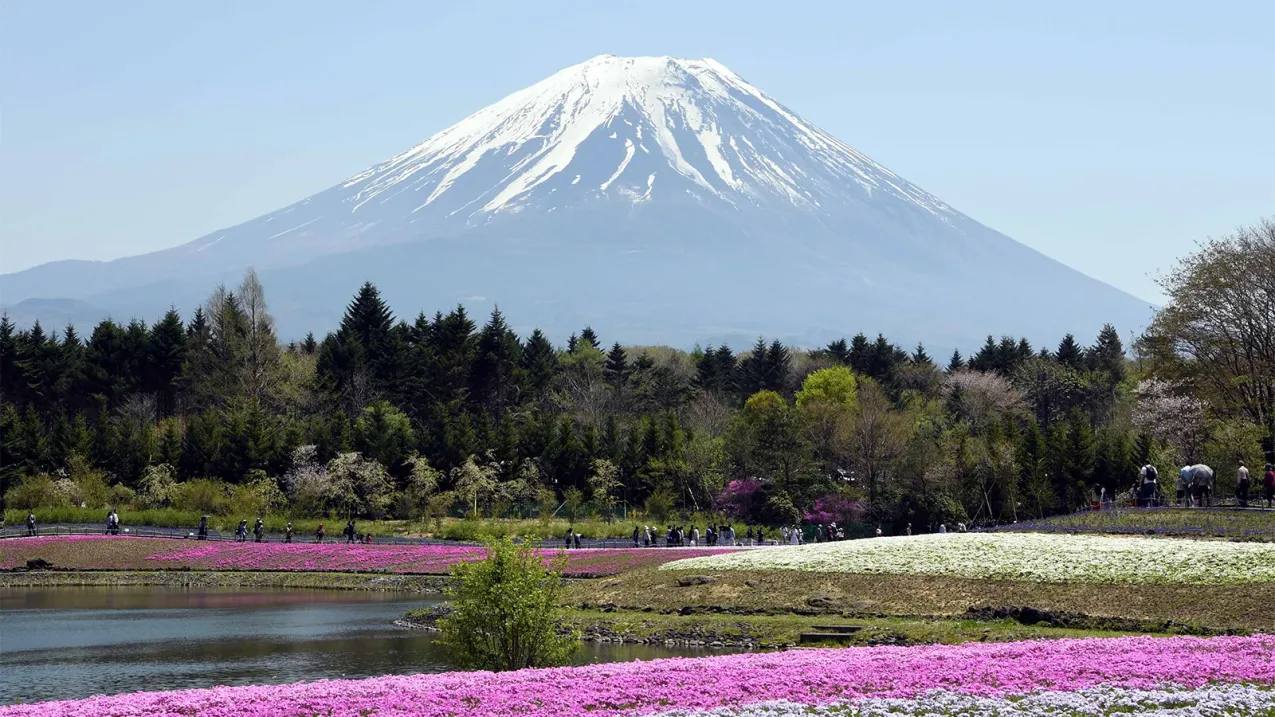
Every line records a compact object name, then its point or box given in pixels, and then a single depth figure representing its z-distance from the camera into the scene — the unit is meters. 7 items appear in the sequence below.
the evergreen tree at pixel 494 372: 127.00
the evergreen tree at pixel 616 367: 146.00
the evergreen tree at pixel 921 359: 163.00
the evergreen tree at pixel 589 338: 177.12
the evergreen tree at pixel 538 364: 132.50
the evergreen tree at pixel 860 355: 153.38
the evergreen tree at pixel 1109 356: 149.88
